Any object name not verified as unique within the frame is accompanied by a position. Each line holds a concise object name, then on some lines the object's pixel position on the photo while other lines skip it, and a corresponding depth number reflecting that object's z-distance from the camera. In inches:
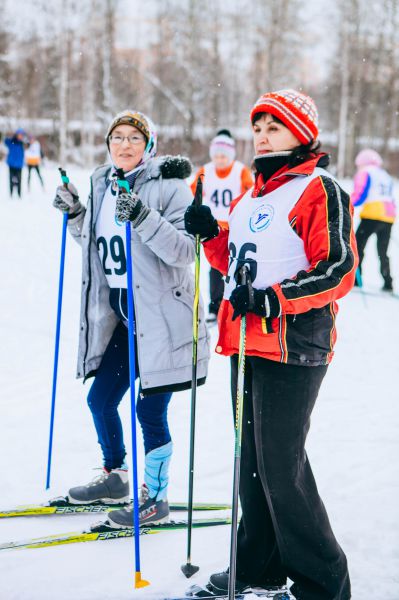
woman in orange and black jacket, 147.0
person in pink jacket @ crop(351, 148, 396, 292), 615.8
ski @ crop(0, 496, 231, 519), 228.5
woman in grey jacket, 202.2
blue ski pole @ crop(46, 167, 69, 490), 232.1
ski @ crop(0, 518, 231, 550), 207.3
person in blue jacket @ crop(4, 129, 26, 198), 1094.4
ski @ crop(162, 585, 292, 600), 174.2
